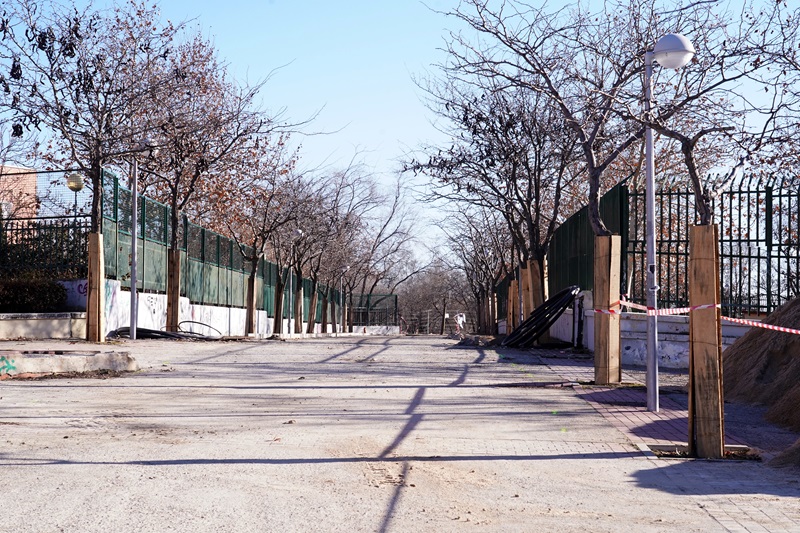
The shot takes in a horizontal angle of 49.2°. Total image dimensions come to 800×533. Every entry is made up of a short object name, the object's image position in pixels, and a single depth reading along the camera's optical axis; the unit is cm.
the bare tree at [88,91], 1997
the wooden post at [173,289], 2584
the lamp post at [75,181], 2097
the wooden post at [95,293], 1914
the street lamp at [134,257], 2169
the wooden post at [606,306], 1188
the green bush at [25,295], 2194
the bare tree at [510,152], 2533
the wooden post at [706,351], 702
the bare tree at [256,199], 3356
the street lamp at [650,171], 949
